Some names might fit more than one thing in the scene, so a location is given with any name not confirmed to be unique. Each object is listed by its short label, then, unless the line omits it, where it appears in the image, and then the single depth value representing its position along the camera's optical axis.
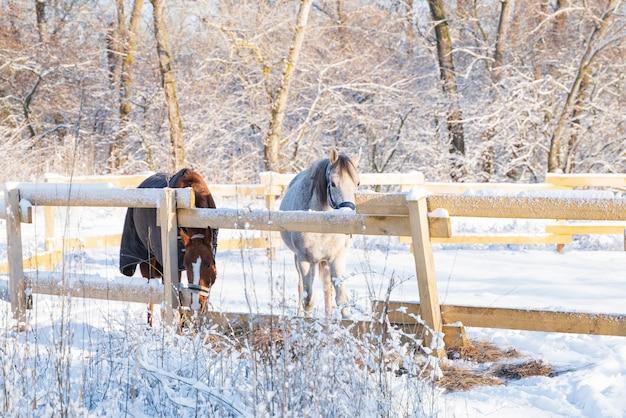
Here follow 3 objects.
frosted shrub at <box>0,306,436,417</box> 6.70
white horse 12.79
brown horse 10.78
